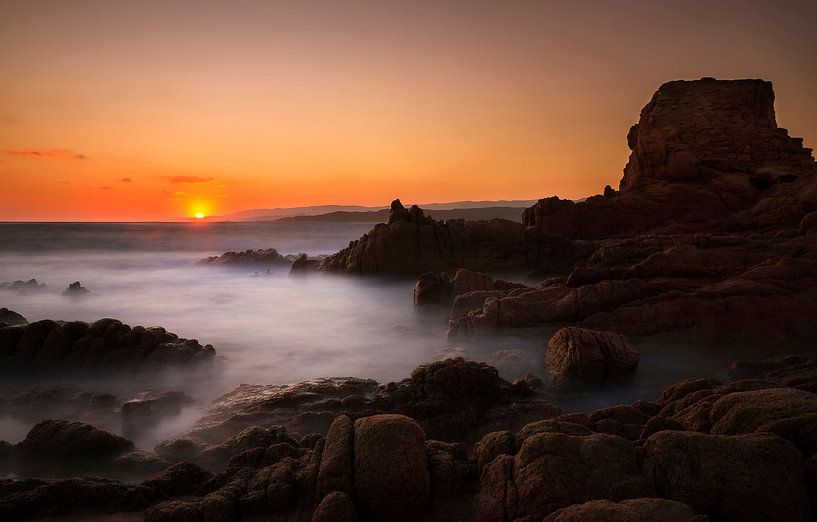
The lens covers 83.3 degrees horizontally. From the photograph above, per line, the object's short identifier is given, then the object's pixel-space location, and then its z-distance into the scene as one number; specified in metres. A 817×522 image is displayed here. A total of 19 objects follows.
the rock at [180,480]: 4.73
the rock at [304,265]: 29.08
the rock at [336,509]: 3.81
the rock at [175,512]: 4.04
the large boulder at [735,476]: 3.21
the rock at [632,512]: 2.94
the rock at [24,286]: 24.23
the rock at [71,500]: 4.33
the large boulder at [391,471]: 3.96
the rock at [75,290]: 23.28
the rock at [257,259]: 34.06
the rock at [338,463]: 4.08
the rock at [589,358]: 8.26
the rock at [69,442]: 6.05
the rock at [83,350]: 9.92
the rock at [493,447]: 4.37
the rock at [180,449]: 6.25
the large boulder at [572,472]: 3.50
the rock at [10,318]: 13.73
